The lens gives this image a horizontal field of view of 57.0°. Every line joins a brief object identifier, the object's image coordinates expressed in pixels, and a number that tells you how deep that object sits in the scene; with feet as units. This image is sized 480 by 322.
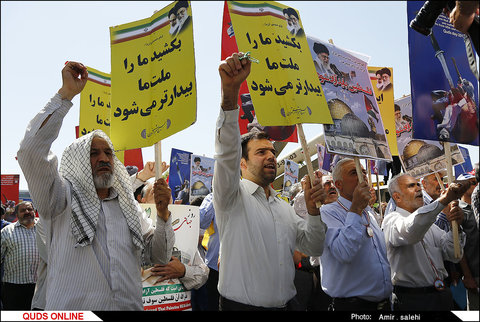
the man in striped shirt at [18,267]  21.20
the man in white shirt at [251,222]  8.82
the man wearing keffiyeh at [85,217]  8.18
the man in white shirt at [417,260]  12.41
